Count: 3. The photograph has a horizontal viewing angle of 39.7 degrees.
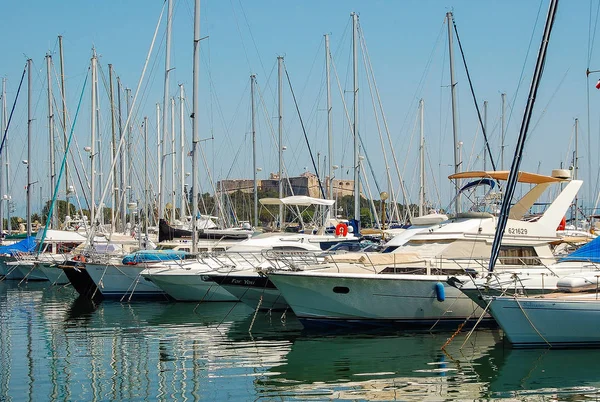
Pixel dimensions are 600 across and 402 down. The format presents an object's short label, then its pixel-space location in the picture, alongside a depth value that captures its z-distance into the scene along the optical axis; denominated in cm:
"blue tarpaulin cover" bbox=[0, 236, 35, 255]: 4350
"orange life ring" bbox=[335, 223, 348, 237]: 3506
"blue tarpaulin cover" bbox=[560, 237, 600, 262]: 2041
